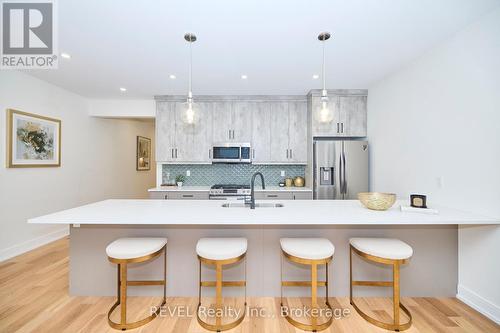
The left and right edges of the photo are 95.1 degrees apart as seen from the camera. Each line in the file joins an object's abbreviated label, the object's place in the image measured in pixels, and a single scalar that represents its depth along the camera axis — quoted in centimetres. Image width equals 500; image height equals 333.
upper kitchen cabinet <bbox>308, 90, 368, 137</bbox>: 397
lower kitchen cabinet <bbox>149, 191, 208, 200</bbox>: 397
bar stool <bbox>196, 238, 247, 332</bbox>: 167
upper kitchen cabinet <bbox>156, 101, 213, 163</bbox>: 428
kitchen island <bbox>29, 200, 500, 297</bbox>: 213
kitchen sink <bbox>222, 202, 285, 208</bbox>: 245
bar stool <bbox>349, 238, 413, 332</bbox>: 170
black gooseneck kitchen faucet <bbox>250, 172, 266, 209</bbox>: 214
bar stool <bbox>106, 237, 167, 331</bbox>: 170
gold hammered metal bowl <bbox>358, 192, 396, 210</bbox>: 197
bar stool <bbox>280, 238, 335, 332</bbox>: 167
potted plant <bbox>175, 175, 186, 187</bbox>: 449
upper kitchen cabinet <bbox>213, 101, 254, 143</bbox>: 426
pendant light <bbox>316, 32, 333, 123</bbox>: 221
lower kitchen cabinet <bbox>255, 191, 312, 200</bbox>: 394
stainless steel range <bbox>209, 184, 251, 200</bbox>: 400
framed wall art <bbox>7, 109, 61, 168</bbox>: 313
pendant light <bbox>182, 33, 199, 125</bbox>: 229
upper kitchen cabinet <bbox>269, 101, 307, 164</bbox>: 424
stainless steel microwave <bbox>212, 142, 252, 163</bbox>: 420
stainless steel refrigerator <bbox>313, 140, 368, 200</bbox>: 374
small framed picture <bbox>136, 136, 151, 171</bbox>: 611
